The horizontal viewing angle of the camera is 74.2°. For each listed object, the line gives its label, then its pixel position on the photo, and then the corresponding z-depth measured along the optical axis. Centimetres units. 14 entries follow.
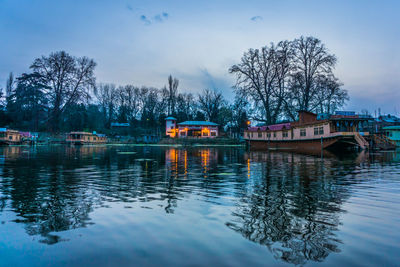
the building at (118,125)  9556
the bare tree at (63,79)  6711
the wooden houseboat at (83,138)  6929
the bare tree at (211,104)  9972
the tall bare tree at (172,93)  9988
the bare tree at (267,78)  5128
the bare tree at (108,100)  10175
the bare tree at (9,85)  8256
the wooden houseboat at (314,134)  3497
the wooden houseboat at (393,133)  5218
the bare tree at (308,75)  4884
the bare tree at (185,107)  10269
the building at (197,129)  8219
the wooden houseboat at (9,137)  5800
